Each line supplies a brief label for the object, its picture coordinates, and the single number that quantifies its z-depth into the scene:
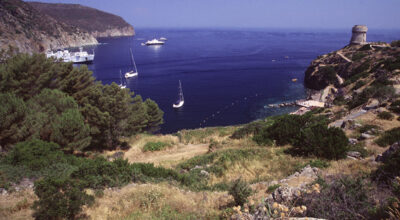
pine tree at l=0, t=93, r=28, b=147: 11.04
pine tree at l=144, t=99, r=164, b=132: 27.58
